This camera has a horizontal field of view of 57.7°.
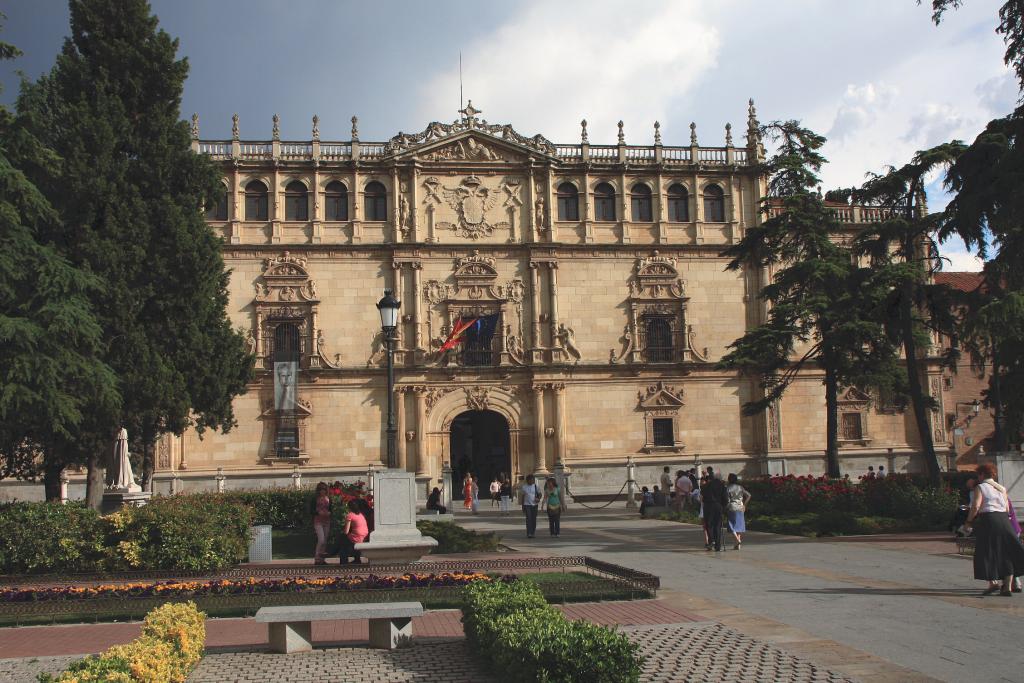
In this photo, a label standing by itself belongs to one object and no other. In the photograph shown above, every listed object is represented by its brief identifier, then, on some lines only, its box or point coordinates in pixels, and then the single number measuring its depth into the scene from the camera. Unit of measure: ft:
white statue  73.20
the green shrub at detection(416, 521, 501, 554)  67.81
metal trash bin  64.23
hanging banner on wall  130.21
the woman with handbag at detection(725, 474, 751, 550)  67.05
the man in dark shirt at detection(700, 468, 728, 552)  65.10
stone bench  31.63
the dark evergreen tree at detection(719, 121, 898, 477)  95.35
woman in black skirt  40.50
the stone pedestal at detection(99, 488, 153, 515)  71.67
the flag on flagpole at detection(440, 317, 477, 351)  132.26
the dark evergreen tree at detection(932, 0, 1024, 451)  63.67
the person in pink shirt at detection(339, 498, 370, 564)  60.59
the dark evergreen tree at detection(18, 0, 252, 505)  75.97
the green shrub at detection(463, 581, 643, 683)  22.85
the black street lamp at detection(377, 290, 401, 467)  65.16
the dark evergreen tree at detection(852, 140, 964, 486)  87.38
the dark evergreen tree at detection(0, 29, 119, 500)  62.28
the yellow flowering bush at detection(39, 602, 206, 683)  22.27
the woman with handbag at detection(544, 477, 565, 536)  80.92
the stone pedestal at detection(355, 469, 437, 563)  57.16
